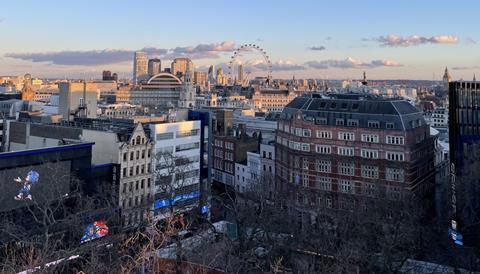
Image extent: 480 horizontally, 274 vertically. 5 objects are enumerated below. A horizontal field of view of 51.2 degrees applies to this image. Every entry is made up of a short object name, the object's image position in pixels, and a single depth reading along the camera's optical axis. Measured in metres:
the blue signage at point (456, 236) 55.10
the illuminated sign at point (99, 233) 43.48
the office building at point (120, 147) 61.59
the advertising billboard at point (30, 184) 47.75
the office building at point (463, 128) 67.19
